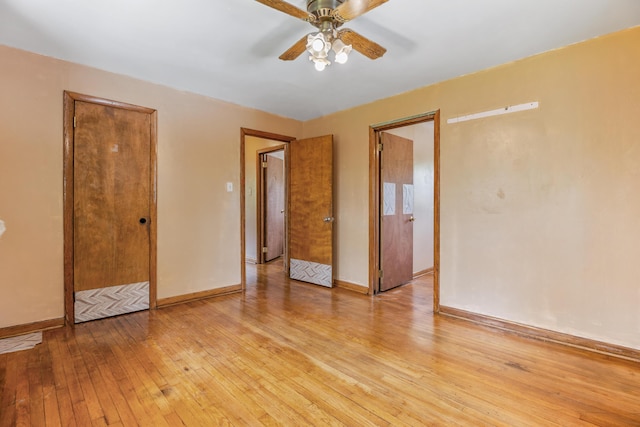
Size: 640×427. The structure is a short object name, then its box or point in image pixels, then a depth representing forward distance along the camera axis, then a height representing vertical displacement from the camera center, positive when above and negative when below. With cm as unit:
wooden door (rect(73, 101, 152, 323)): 289 +4
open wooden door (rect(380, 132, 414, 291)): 397 +2
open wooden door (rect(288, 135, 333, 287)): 414 +4
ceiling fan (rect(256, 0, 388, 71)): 167 +111
